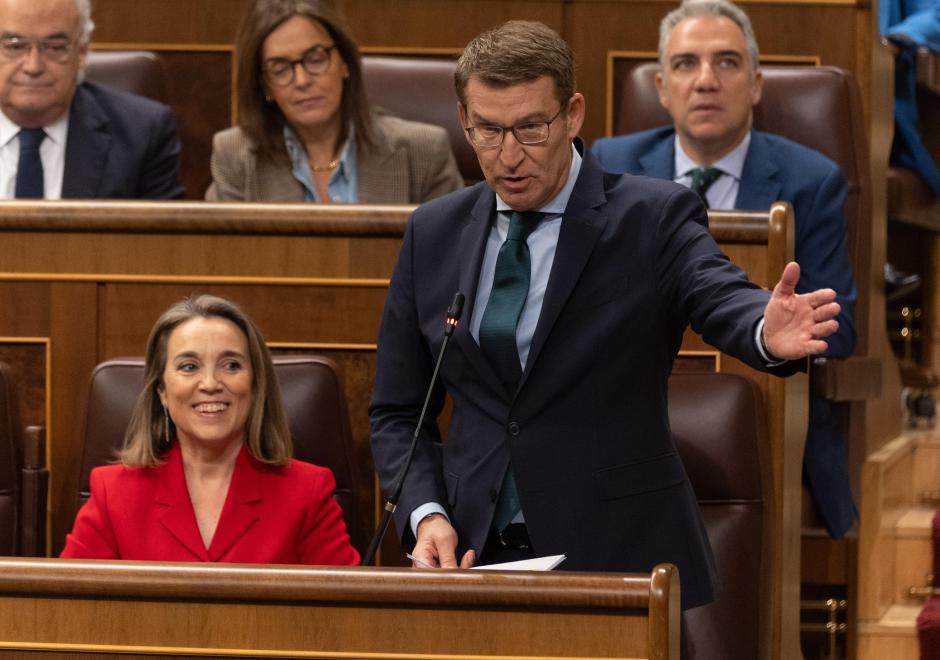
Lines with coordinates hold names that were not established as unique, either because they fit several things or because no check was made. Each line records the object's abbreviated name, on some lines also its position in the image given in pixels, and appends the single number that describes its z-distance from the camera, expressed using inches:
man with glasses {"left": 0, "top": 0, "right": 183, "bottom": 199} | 584.8
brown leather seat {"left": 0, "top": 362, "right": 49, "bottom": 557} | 557.4
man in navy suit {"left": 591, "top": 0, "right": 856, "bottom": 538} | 577.0
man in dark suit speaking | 532.4
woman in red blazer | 551.3
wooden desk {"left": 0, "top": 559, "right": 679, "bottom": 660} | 520.4
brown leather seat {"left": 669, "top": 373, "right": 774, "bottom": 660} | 554.7
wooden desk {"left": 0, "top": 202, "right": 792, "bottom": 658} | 566.1
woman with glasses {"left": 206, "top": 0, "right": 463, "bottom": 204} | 584.8
